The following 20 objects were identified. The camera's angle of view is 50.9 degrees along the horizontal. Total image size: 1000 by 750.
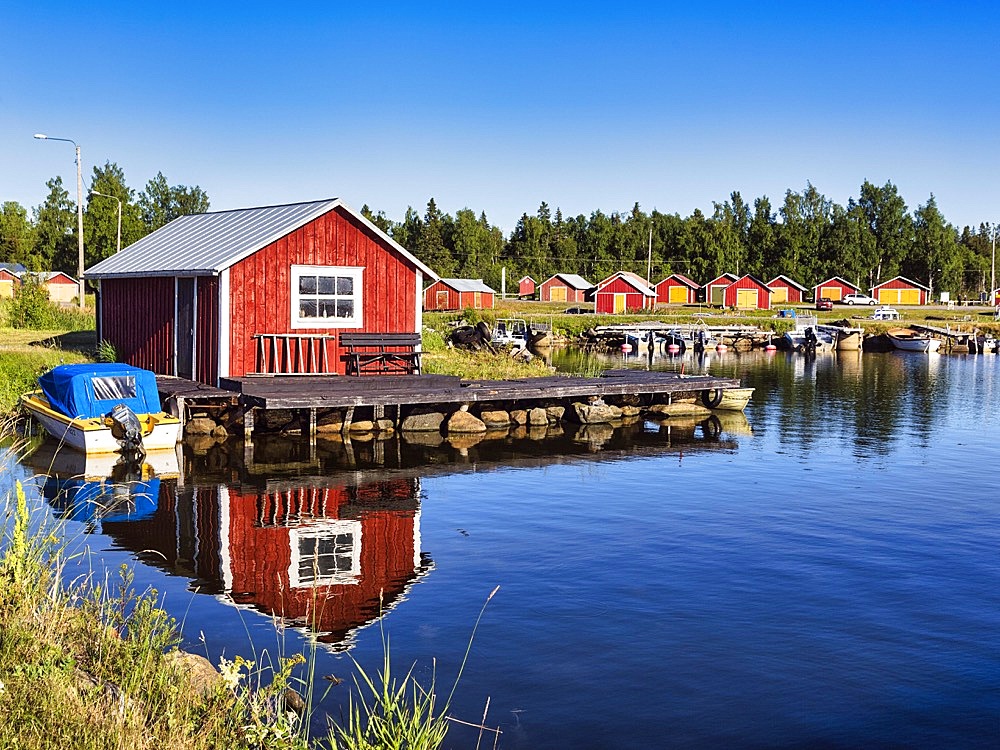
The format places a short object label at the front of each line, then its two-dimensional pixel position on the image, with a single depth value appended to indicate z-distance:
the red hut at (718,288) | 101.12
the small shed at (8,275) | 82.92
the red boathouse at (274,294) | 25.97
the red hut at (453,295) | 92.06
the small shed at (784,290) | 105.44
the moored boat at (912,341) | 71.69
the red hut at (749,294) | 100.25
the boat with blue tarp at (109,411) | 22.08
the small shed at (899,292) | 106.56
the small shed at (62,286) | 87.62
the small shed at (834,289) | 107.25
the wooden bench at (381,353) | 27.34
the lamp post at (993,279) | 114.26
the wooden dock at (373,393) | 24.28
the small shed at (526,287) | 112.88
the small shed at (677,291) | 104.12
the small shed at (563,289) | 104.44
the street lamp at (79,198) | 41.87
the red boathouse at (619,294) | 96.06
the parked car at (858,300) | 104.19
